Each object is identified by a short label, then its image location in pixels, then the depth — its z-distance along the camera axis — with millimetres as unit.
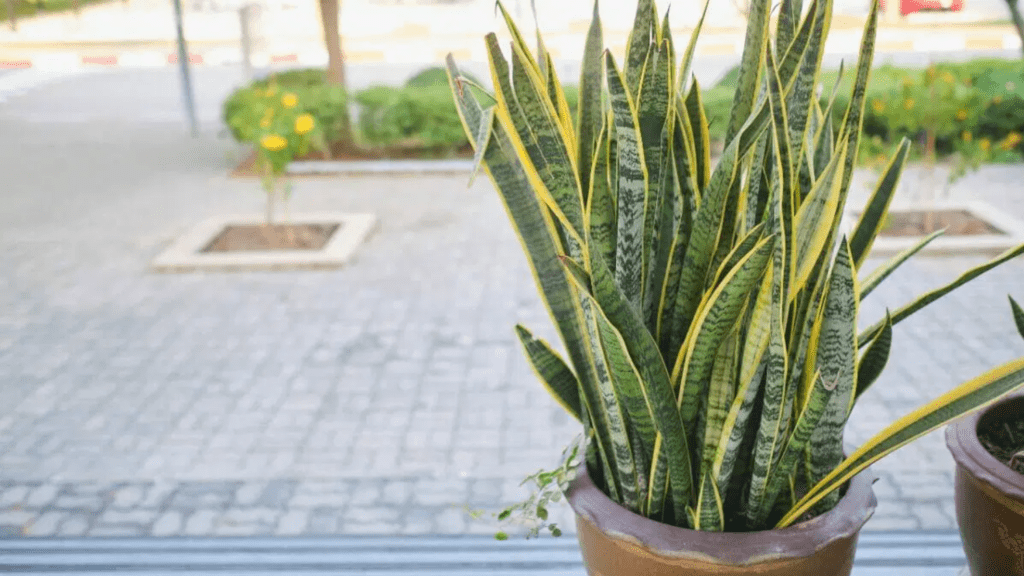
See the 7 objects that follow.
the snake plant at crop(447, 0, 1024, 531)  1099
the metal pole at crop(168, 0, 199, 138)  7645
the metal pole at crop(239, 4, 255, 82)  8375
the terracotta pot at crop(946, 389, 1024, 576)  1303
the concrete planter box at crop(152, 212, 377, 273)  4836
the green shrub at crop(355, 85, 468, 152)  7129
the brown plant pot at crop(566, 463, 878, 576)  1140
